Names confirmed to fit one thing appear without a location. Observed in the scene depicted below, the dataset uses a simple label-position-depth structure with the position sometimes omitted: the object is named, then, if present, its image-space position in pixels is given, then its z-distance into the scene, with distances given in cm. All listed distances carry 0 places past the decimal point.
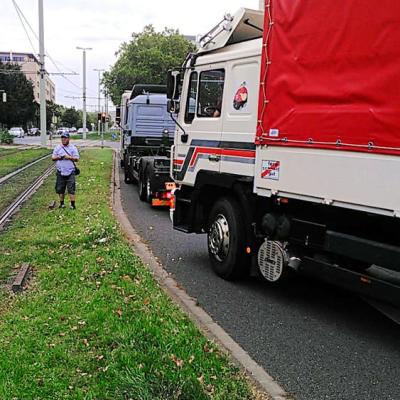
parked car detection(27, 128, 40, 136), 9812
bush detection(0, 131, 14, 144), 4862
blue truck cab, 1692
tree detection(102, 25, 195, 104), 4716
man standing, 1177
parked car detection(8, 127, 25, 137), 7500
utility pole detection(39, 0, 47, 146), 3719
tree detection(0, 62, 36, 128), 7544
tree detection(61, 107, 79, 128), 13775
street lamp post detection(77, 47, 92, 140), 6519
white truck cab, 470
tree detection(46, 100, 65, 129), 10531
